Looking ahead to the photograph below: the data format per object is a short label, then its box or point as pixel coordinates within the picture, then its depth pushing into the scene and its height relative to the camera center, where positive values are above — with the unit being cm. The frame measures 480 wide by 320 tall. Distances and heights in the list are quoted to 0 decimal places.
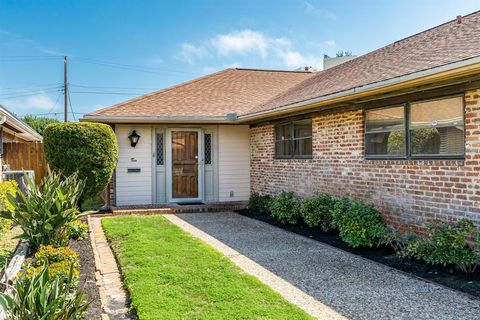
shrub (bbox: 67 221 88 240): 695 -124
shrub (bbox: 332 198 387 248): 645 -112
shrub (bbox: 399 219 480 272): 508 -117
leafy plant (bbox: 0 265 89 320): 296 -105
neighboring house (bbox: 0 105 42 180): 778 +75
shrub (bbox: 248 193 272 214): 1077 -125
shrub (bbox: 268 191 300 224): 902 -116
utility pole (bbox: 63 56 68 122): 2703 +484
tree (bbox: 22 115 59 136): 2809 +263
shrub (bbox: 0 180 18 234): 617 -53
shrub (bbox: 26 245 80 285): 457 -116
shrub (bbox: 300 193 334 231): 790 -108
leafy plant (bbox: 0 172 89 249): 569 -77
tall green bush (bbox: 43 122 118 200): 893 +15
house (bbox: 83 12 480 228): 569 +47
